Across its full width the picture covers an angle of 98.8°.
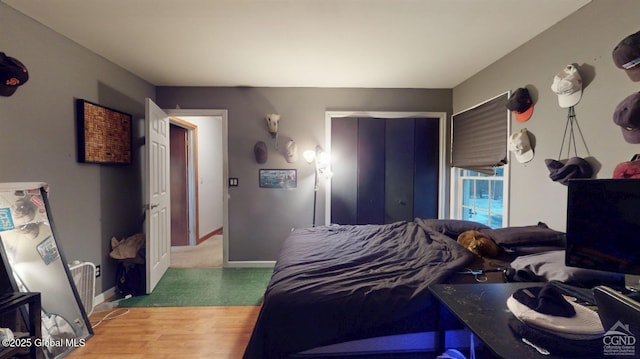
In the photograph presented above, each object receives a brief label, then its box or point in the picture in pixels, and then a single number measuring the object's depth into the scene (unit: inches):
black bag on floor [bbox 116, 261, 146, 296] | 112.2
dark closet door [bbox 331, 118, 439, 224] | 146.3
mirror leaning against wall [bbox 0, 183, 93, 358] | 68.9
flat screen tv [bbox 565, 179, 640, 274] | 43.6
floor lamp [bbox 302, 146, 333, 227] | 143.4
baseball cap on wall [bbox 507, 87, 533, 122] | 91.9
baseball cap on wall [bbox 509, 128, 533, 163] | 92.7
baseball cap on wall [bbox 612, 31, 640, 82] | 57.5
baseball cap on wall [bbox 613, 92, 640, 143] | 57.6
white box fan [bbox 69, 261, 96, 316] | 86.4
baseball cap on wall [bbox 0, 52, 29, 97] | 67.4
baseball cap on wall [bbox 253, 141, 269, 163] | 143.0
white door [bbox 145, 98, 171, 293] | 113.5
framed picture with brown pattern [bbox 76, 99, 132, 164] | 94.7
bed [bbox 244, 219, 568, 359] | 52.1
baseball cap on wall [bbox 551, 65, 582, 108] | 73.9
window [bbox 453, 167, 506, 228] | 114.6
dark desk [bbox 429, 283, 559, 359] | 33.1
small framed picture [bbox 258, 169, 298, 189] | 146.8
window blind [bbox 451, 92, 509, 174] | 108.1
